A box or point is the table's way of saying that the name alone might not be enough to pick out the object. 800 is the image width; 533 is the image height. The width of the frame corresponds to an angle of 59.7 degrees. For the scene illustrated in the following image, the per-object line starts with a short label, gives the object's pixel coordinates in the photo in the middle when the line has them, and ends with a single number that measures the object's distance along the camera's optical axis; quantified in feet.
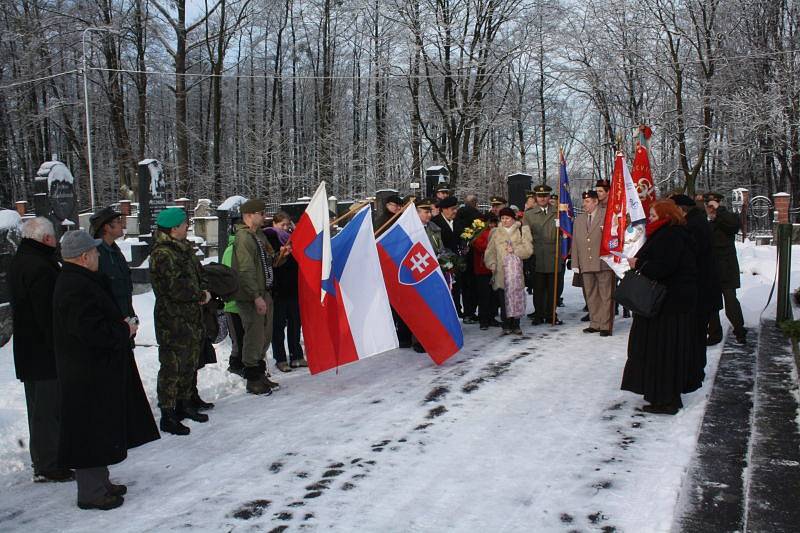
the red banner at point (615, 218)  26.43
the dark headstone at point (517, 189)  62.39
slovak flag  24.47
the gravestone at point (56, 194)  46.62
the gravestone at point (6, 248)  31.09
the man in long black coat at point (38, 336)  14.66
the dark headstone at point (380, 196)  50.80
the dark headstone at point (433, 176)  61.62
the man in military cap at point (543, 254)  32.65
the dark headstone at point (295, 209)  51.62
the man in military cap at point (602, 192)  30.45
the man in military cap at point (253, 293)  21.39
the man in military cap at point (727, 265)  26.55
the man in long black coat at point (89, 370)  12.98
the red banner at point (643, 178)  27.20
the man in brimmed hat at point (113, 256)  18.49
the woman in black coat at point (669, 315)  18.13
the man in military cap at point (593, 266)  29.68
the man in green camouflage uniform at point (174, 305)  17.56
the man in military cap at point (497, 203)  34.22
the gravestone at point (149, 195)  55.01
